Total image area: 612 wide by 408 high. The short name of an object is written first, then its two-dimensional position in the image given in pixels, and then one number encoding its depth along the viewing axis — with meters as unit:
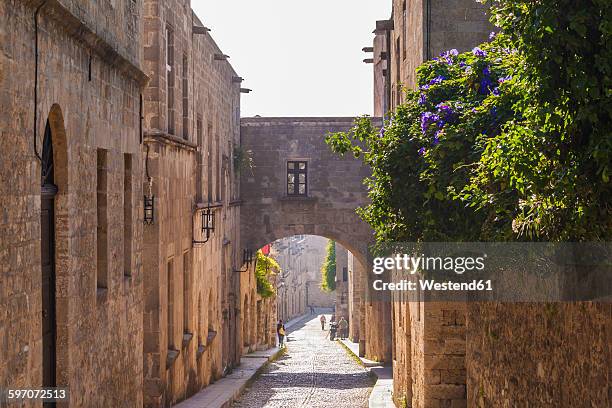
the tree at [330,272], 66.50
